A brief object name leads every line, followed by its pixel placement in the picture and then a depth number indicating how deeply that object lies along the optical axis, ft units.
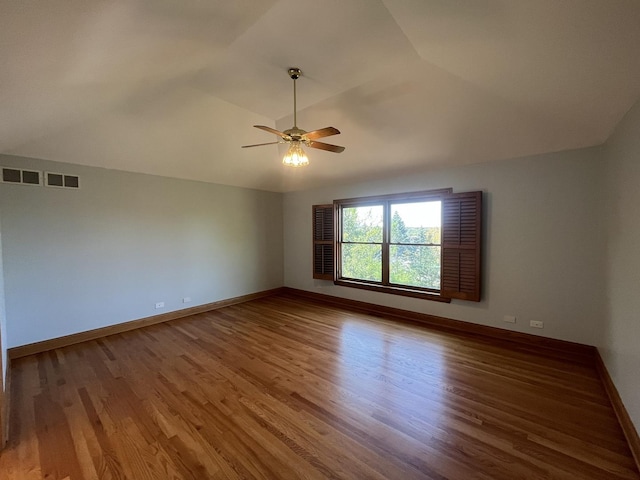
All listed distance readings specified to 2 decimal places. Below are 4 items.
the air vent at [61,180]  11.41
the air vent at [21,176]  10.55
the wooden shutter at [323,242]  18.26
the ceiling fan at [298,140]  8.10
